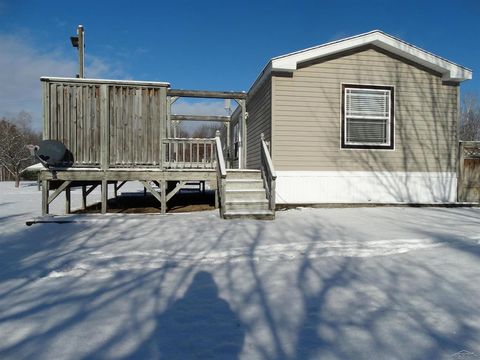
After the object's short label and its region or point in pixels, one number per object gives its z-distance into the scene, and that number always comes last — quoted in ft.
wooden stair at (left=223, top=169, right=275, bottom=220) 22.21
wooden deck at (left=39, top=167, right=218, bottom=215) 24.34
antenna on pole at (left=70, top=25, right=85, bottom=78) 34.01
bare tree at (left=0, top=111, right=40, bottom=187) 86.83
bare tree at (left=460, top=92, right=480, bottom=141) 123.95
